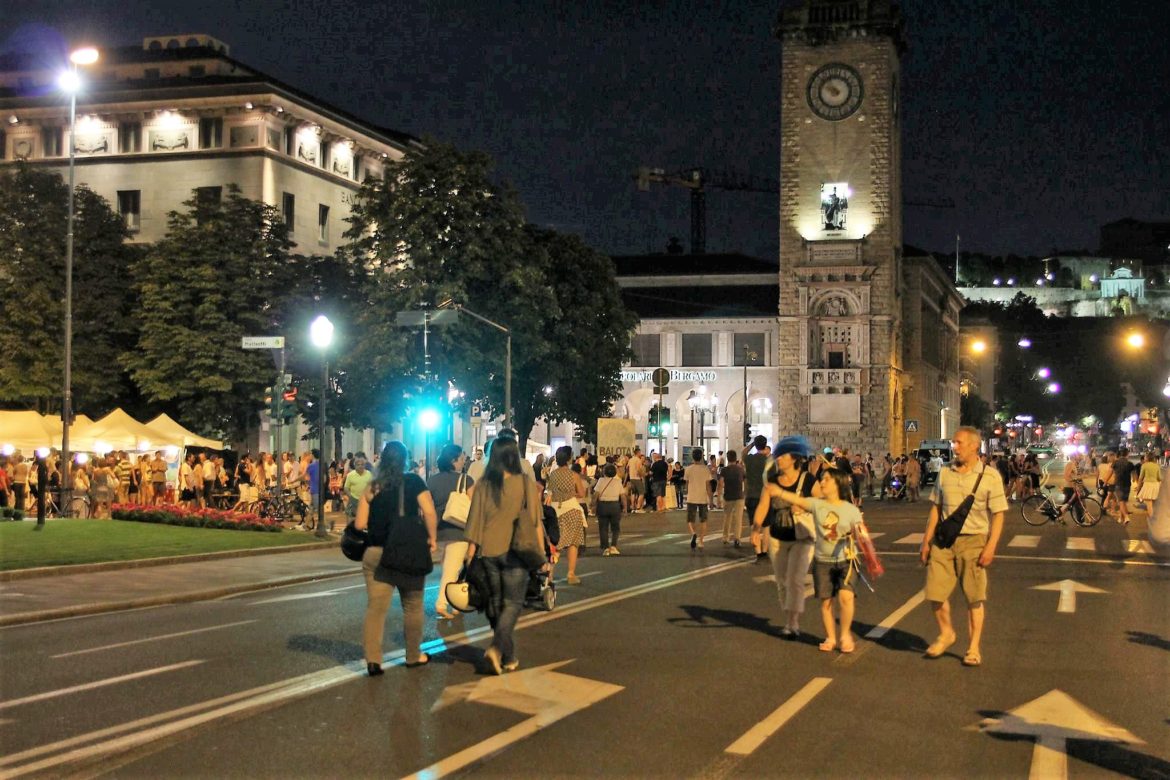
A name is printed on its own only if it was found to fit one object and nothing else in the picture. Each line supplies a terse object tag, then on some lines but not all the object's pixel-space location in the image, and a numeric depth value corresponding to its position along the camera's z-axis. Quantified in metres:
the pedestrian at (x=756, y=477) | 23.25
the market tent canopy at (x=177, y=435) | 43.75
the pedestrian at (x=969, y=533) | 12.25
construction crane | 141.88
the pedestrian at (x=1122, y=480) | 37.75
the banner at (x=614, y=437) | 46.34
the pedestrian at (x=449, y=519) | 15.13
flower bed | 31.33
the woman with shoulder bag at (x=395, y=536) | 11.75
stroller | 12.88
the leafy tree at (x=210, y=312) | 55.88
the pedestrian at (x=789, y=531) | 13.85
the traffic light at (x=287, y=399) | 33.56
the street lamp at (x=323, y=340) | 32.31
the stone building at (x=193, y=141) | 70.56
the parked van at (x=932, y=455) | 74.69
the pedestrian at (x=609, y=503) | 25.55
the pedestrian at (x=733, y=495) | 26.95
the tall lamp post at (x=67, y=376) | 33.13
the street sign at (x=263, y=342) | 30.73
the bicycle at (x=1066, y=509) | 36.56
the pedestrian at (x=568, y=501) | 19.52
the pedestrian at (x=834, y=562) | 12.93
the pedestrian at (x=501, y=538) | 11.68
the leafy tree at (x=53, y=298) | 56.22
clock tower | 89.56
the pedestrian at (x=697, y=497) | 27.22
